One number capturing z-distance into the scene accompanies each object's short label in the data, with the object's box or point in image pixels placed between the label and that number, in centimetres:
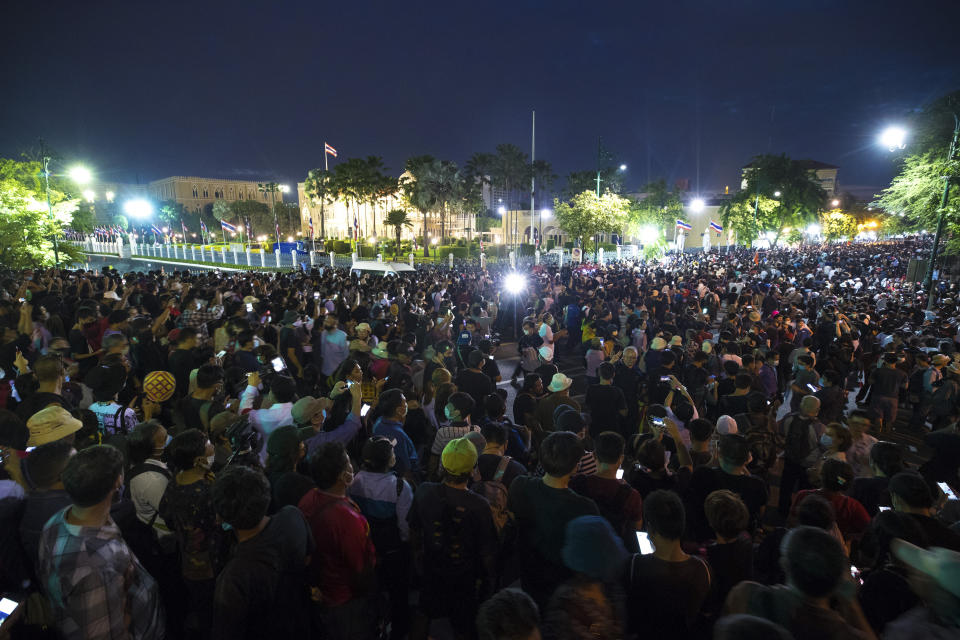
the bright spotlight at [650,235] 3792
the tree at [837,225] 6050
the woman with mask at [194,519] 276
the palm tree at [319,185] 5450
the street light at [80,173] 1988
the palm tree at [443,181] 5491
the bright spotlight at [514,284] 1633
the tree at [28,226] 1744
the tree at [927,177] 1867
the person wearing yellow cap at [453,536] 284
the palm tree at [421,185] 5478
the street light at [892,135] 1364
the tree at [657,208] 4784
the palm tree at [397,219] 5263
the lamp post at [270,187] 6169
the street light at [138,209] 4406
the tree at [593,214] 3175
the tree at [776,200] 4434
